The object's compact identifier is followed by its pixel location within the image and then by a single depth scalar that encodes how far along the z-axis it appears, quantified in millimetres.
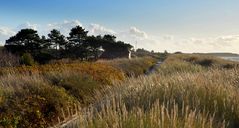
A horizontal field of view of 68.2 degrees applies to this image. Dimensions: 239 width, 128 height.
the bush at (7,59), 14391
